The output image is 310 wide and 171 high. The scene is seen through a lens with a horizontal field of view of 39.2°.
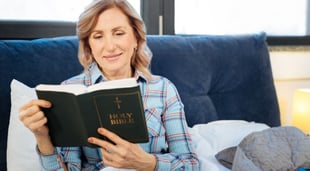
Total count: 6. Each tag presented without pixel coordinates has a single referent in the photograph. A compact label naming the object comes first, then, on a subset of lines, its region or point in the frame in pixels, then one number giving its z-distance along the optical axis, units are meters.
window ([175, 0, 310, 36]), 2.26
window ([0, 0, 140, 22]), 1.84
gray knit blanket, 1.37
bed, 1.44
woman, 1.24
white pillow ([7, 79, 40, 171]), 1.35
